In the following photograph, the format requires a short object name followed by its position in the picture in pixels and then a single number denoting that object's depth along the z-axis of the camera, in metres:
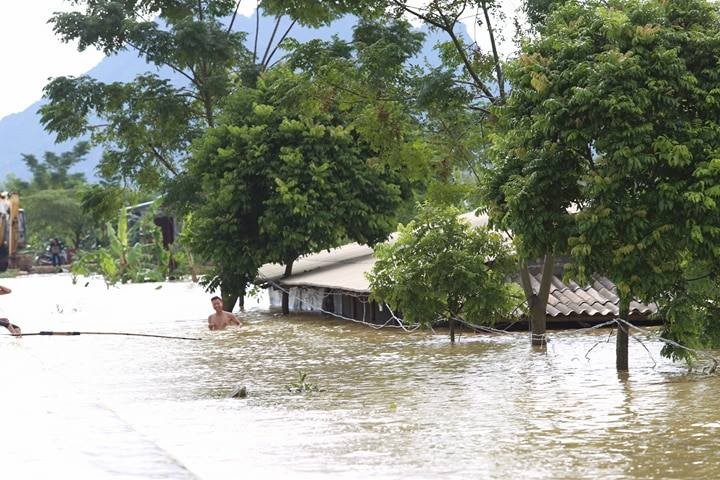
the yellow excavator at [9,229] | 59.16
